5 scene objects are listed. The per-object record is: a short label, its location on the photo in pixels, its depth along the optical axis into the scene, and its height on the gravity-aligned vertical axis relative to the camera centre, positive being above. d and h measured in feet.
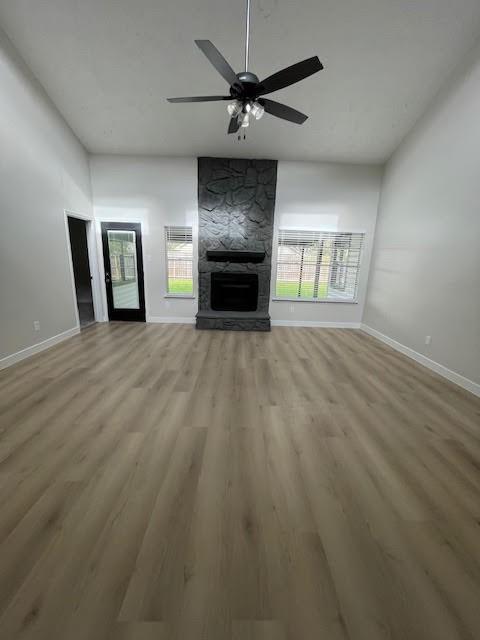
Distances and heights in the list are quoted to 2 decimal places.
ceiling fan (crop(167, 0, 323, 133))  5.88 +4.72
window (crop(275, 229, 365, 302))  16.85 +0.28
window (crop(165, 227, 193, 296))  16.71 +0.27
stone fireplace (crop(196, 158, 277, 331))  15.96 +1.66
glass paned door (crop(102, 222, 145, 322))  16.48 -0.54
